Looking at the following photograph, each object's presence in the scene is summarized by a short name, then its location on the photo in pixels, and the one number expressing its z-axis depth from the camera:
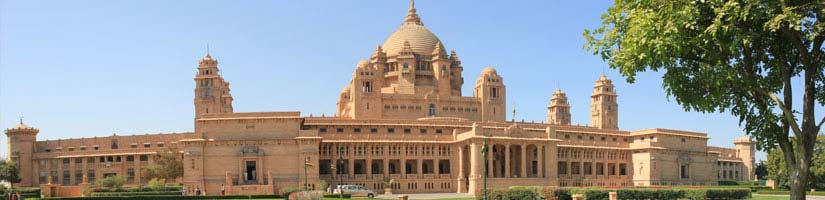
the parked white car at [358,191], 65.69
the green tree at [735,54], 21.05
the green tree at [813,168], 77.75
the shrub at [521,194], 49.39
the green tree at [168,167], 86.38
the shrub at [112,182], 83.25
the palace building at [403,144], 76.75
